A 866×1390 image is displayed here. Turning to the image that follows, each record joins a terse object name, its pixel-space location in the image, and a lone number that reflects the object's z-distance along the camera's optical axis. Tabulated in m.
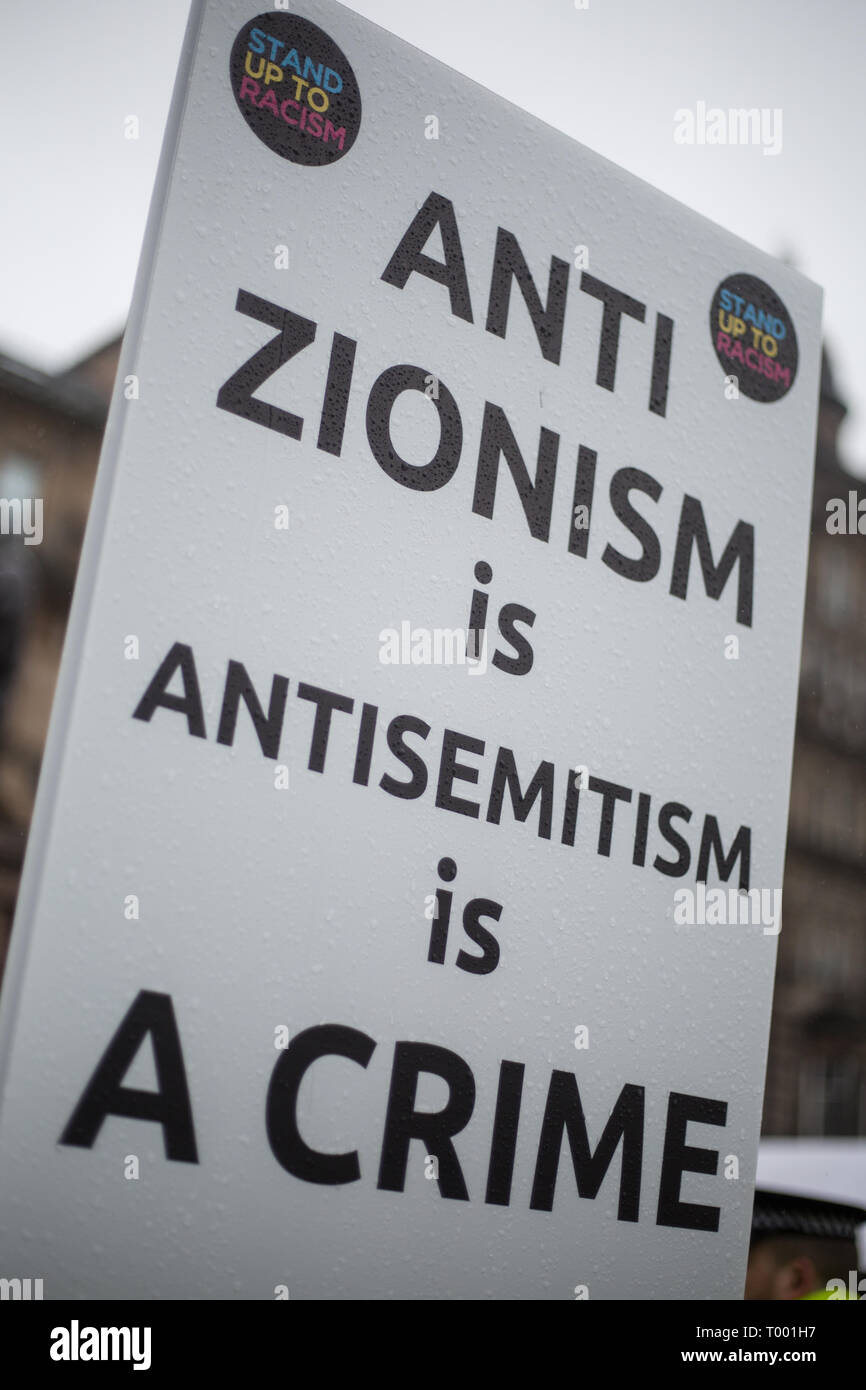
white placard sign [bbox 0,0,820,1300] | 1.03
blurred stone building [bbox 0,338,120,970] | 15.02
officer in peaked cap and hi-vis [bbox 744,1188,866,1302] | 2.21
